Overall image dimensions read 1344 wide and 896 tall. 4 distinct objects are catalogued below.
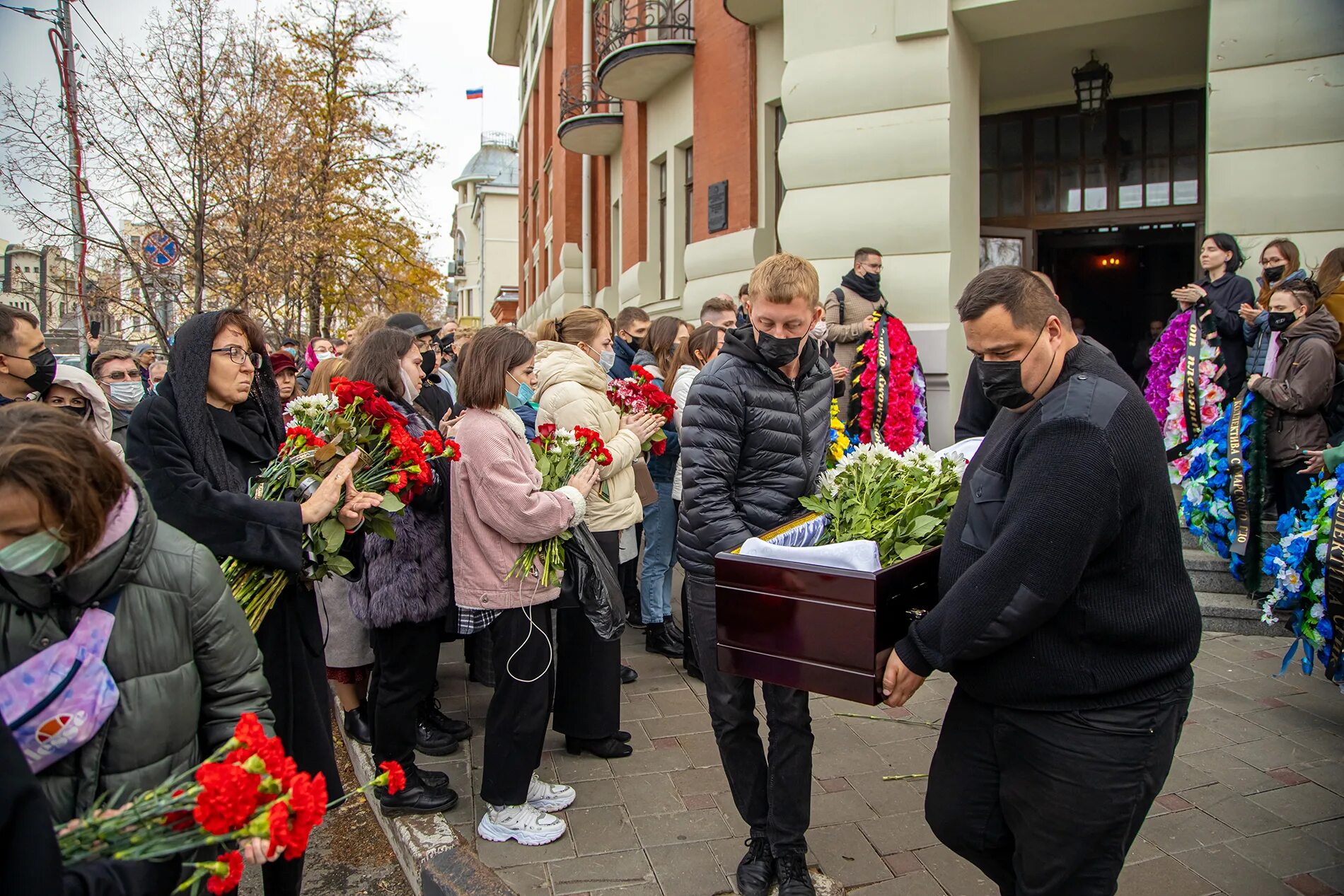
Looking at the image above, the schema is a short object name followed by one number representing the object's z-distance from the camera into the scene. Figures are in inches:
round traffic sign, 434.6
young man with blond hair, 132.0
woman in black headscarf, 120.6
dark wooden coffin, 100.6
